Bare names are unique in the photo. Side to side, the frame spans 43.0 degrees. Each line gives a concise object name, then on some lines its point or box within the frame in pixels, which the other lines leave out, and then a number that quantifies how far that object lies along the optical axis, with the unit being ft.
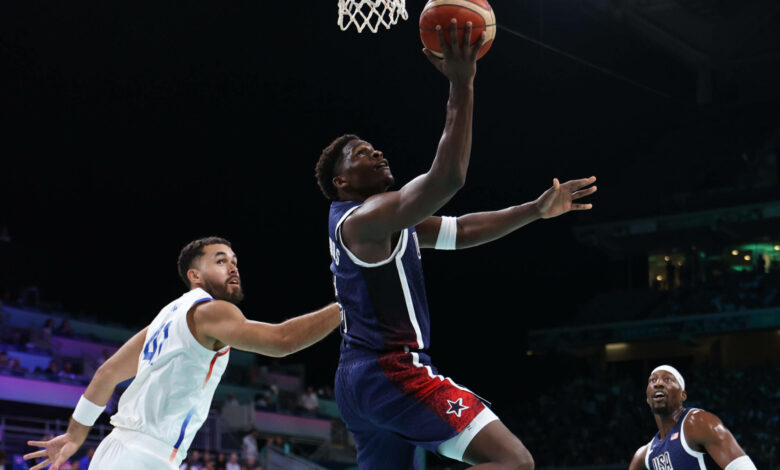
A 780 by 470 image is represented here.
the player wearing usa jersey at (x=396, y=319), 13.09
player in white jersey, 15.28
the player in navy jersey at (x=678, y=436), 25.07
